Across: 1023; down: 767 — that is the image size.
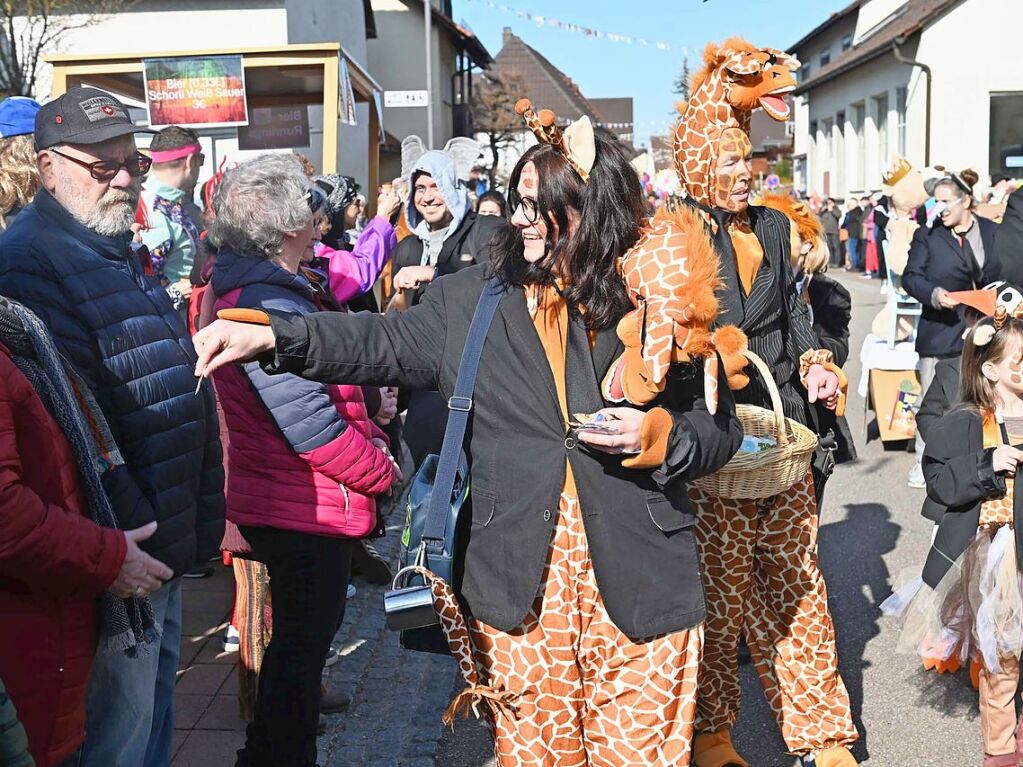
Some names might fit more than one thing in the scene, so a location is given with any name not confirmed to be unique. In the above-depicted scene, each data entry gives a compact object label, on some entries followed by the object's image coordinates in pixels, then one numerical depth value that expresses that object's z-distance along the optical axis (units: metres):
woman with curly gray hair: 3.35
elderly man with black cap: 2.74
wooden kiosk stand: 8.24
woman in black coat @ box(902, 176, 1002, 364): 7.22
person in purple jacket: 5.06
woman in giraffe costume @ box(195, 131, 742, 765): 2.61
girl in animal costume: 3.80
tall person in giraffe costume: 3.68
